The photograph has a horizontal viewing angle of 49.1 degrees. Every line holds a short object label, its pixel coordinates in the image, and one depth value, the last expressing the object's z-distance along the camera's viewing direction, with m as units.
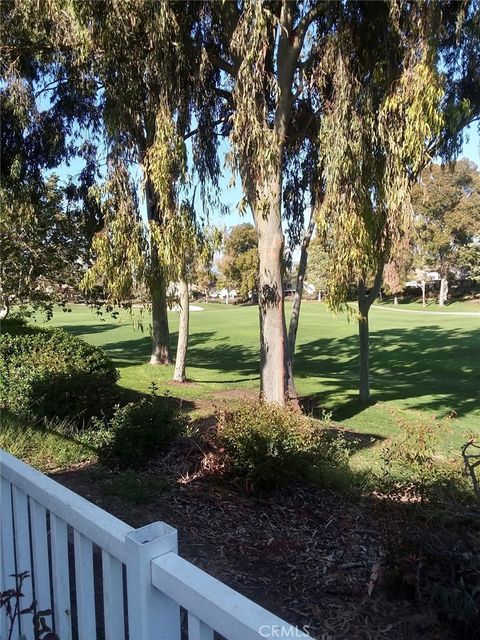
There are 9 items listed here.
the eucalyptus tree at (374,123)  6.56
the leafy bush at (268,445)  4.73
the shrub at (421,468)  3.89
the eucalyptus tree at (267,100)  6.98
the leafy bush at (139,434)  5.30
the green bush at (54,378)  7.18
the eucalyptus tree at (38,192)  10.13
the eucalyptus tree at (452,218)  51.19
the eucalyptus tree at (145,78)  7.04
